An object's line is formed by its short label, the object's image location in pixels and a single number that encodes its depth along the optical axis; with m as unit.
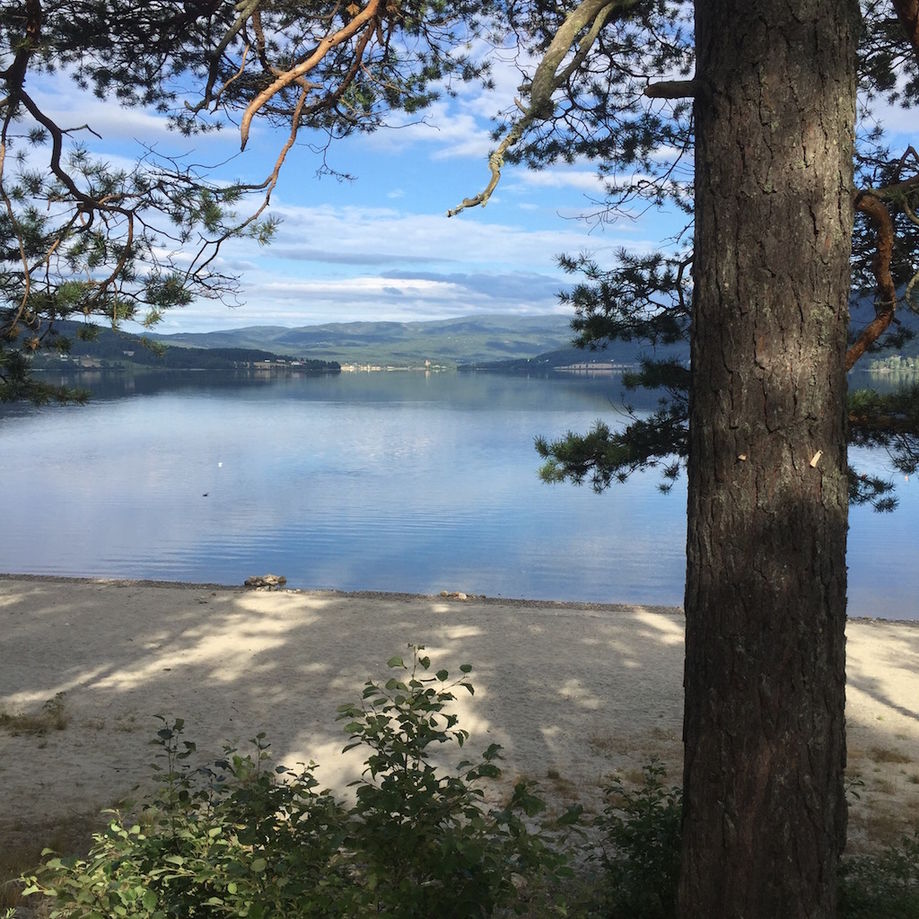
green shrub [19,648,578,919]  2.22
